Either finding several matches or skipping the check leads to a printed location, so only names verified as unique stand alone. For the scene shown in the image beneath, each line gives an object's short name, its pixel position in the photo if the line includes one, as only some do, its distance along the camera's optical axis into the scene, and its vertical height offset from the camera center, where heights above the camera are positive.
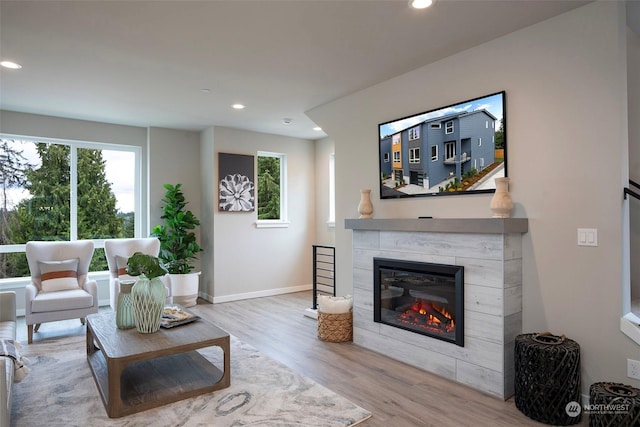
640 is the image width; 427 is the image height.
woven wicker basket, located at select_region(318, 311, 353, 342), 3.89 -1.07
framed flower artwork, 5.80 +0.52
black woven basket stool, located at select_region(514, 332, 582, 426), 2.33 -0.98
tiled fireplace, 2.70 -0.58
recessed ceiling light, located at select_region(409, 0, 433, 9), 2.44 +1.31
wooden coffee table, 2.42 -1.13
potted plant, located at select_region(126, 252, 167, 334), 2.80 -0.53
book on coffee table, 2.97 -0.77
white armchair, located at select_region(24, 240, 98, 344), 3.88 -0.69
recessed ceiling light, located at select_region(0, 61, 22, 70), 3.37 +1.33
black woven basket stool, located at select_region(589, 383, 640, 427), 1.98 -0.97
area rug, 2.37 -1.19
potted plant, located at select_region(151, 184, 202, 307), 5.38 -0.39
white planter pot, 5.34 -0.94
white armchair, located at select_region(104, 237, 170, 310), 4.75 -0.42
